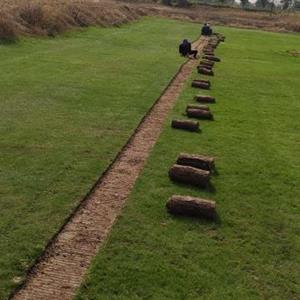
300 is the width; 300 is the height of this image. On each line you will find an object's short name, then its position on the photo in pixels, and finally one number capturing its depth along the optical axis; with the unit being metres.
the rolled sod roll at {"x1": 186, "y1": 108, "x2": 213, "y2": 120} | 15.36
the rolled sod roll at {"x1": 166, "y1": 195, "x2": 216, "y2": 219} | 8.61
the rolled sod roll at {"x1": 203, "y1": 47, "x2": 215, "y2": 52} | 32.13
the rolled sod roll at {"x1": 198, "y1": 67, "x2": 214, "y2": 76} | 23.49
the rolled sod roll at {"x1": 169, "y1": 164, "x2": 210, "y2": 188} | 9.89
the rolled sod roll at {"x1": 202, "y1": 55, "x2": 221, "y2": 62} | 28.69
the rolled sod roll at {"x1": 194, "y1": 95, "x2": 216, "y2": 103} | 17.66
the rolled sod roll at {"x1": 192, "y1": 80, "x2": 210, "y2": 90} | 20.09
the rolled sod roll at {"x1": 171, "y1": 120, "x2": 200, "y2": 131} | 13.92
